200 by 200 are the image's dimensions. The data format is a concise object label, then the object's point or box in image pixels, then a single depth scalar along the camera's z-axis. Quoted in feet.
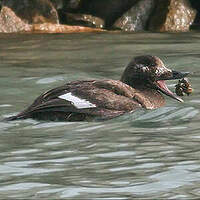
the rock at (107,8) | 66.54
